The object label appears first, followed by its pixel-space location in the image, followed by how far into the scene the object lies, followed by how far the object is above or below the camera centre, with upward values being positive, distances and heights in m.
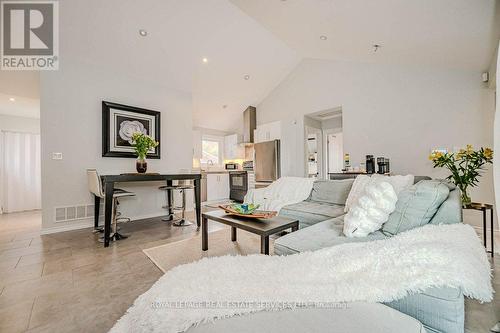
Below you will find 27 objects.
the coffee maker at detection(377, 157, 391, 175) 3.65 +0.01
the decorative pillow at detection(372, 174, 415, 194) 2.15 -0.16
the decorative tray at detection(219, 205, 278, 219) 2.01 -0.46
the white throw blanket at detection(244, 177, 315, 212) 3.09 -0.41
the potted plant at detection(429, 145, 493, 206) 2.18 +0.01
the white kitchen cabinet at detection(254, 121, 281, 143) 5.91 +1.02
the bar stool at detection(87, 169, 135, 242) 2.86 -0.36
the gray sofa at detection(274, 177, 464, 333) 0.84 -0.53
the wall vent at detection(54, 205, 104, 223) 3.27 -0.71
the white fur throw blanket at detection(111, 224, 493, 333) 0.81 -0.52
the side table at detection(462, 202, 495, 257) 2.10 -0.43
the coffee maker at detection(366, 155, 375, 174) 3.80 +0.02
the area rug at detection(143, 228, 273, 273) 2.16 -0.94
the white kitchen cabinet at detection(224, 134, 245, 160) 6.73 +0.61
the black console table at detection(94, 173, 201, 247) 2.59 -0.24
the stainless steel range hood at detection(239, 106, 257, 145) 6.37 +1.31
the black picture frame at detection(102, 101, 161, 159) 3.67 +0.82
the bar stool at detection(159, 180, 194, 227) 3.61 -0.72
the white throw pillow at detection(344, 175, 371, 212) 2.44 -0.26
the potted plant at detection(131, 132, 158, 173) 3.22 +0.34
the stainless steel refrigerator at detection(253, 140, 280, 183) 5.77 +0.14
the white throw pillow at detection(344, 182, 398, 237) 1.55 -0.34
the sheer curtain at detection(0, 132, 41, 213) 4.80 -0.05
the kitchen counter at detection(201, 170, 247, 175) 5.94 -0.12
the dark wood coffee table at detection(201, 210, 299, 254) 1.68 -0.51
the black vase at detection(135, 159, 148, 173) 3.33 +0.05
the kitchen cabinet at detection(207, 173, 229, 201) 6.03 -0.55
